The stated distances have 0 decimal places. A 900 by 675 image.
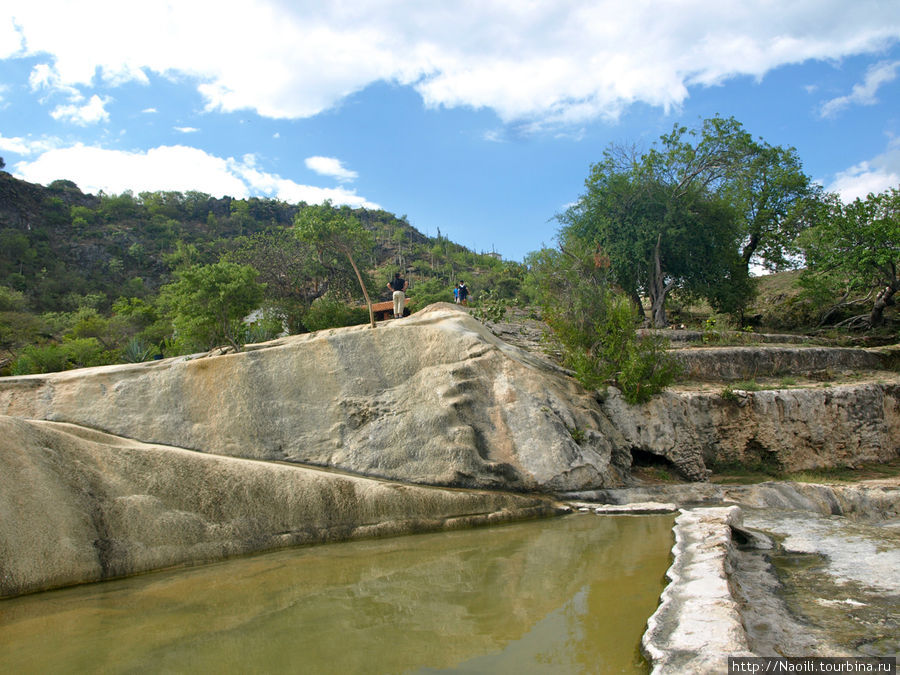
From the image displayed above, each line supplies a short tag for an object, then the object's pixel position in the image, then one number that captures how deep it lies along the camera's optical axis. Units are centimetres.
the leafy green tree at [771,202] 2992
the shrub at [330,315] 2683
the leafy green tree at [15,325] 3319
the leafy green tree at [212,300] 2003
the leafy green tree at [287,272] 2970
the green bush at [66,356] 2525
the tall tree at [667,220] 2738
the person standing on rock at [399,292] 1708
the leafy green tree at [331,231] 2162
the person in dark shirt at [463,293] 2184
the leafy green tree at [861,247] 2281
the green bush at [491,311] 2295
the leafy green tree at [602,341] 1472
